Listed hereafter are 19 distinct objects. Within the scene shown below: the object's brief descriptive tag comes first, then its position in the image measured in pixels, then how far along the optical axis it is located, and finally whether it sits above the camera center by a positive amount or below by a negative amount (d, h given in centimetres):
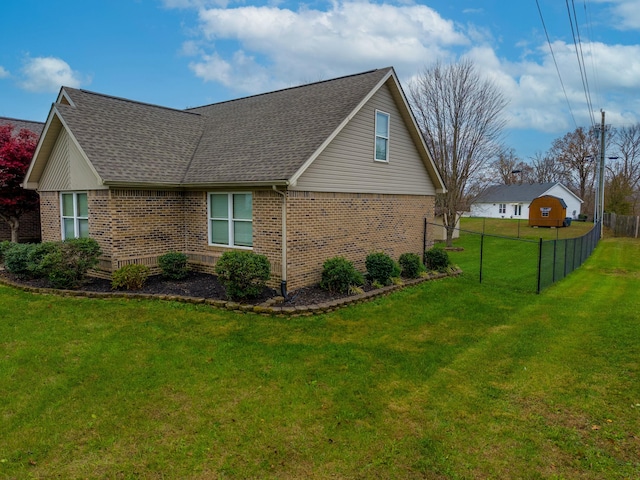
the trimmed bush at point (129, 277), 1048 -174
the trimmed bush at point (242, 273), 919 -142
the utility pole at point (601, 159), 2740 +377
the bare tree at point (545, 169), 6298 +719
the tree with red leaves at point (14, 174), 1449 +131
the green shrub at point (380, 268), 1181 -162
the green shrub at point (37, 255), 1084 -127
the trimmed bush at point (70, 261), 1041 -133
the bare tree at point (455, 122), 2261 +529
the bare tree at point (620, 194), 3847 +199
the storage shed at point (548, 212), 4262 +23
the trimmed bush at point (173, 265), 1133 -151
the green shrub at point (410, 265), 1319 -173
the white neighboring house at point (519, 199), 5200 +205
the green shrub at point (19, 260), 1181 -147
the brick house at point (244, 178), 1047 +97
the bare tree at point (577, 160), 5603 +799
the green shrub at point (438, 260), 1462 -170
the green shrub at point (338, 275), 1045 -164
